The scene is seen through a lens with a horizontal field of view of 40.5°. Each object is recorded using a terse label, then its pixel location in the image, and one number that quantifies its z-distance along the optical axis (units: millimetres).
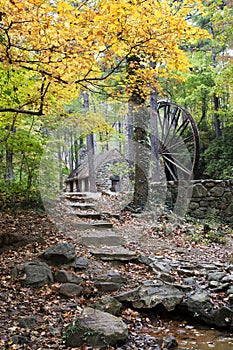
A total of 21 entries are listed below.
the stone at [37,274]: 3598
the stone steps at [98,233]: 4551
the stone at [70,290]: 3496
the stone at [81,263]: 4070
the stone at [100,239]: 5000
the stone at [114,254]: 4479
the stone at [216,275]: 3841
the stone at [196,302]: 3258
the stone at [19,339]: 2547
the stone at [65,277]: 3727
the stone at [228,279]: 3712
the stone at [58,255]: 4086
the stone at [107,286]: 3689
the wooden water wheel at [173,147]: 9820
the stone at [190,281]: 3811
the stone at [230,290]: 3477
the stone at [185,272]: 4098
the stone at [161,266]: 4153
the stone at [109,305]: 3186
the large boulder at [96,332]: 2637
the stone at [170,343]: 2682
